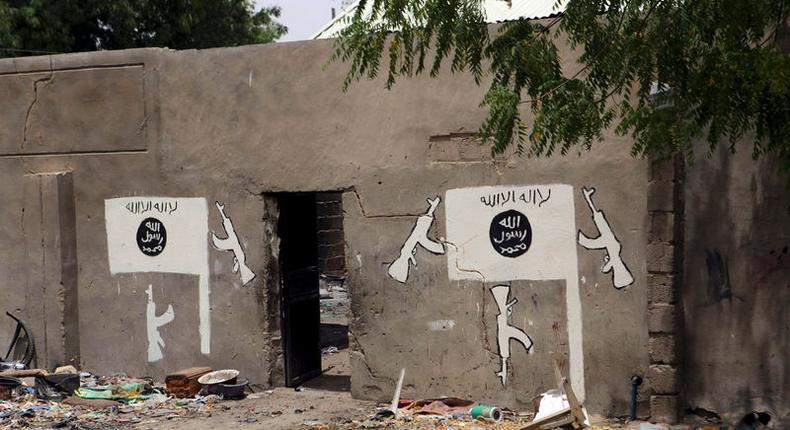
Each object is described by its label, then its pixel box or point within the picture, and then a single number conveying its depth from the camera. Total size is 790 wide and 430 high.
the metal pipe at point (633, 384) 8.29
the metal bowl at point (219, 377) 9.72
